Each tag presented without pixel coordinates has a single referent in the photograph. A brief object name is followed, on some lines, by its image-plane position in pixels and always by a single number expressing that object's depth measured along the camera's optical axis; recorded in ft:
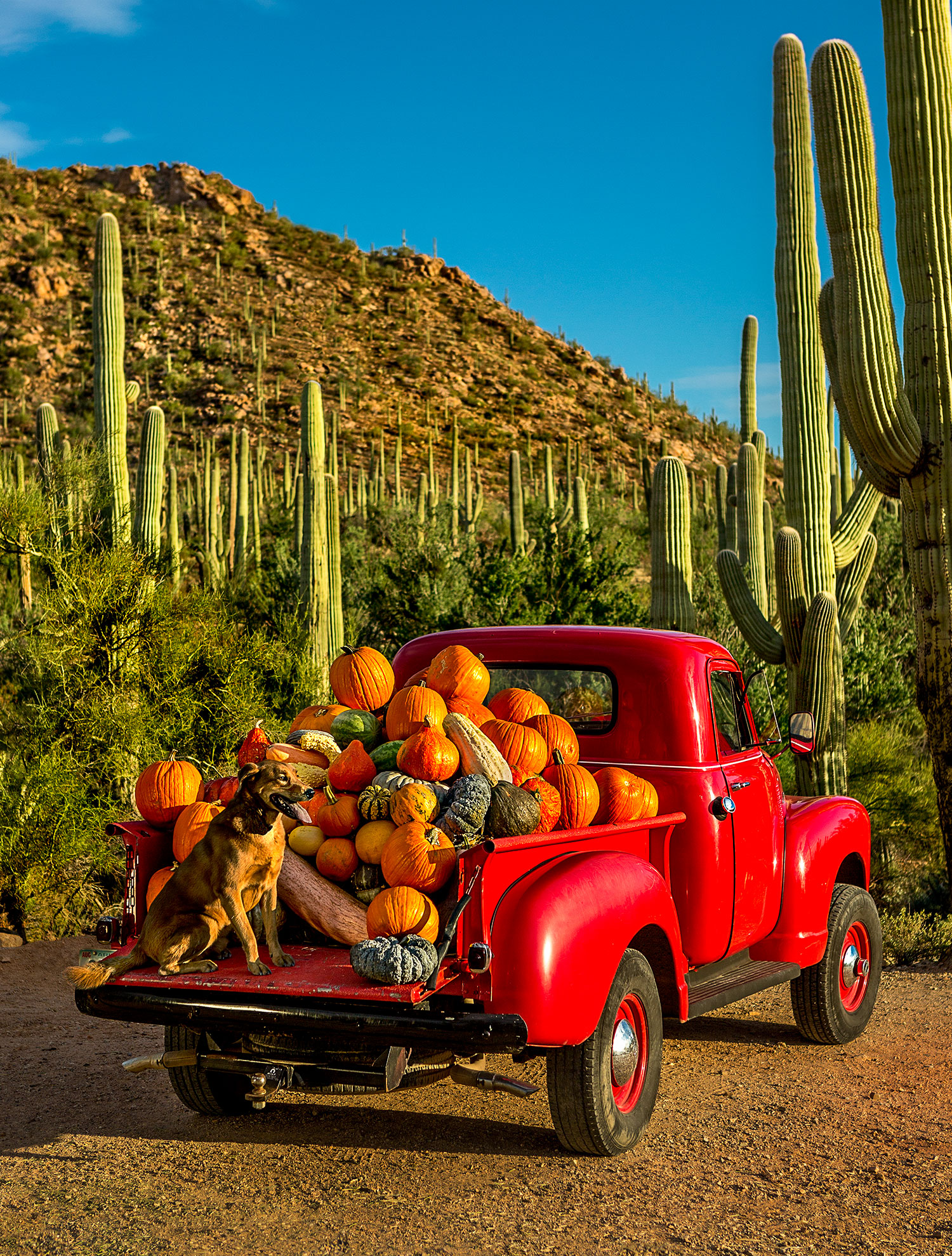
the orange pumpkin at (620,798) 16.65
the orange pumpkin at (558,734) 16.78
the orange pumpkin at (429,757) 15.16
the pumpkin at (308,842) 15.75
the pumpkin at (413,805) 14.43
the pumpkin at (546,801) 15.52
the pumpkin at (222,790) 16.31
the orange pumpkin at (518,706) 17.26
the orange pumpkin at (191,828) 15.67
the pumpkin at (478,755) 15.53
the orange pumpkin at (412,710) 16.30
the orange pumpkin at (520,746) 16.22
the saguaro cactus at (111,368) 47.73
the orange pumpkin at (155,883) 15.74
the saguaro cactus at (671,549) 44.21
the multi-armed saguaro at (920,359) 29.19
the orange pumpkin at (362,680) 17.83
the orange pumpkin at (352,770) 15.78
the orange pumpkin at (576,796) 16.03
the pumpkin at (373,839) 14.62
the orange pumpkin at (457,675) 17.37
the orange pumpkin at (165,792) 15.93
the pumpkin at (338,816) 15.35
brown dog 14.19
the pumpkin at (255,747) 16.26
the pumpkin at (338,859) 15.15
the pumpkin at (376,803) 14.98
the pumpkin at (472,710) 16.84
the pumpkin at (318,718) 17.95
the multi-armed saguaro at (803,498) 36.11
